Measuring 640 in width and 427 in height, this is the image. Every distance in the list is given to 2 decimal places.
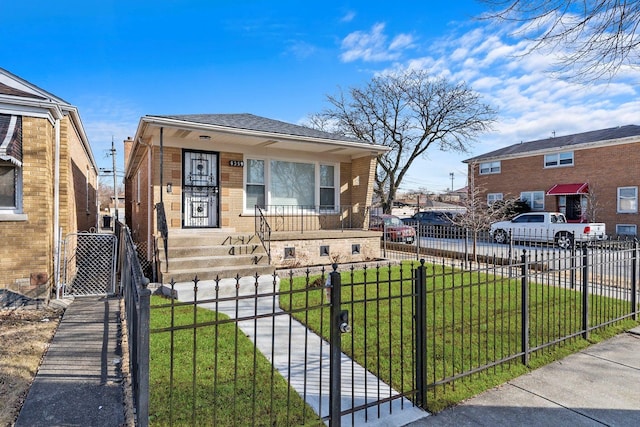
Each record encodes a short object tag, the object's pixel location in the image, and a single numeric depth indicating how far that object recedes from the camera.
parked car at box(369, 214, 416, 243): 17.53
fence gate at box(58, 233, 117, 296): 7.90
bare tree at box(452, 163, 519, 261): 13.01
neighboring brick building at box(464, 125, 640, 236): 21.70
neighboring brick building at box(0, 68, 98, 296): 6.79
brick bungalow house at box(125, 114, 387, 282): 8.82
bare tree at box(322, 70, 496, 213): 28.28
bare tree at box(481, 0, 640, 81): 4.35
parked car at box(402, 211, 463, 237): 22.68
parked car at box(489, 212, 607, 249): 16.42
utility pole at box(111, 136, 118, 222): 30.28
